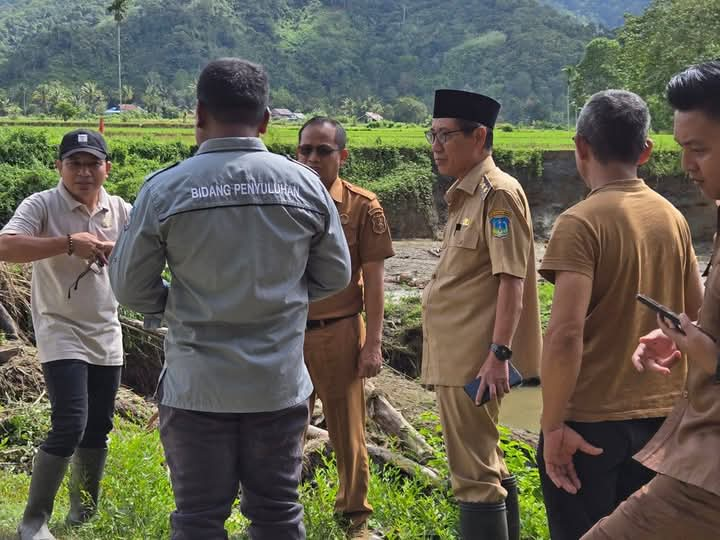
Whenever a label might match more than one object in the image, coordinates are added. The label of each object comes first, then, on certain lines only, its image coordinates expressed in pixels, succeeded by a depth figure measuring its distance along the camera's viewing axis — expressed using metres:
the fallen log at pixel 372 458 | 5.25
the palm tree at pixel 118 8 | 52.25
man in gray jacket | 2.65
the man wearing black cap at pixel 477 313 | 3.41
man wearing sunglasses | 4.12
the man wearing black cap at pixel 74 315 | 3.82
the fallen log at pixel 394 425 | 5.82
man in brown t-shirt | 2.66
